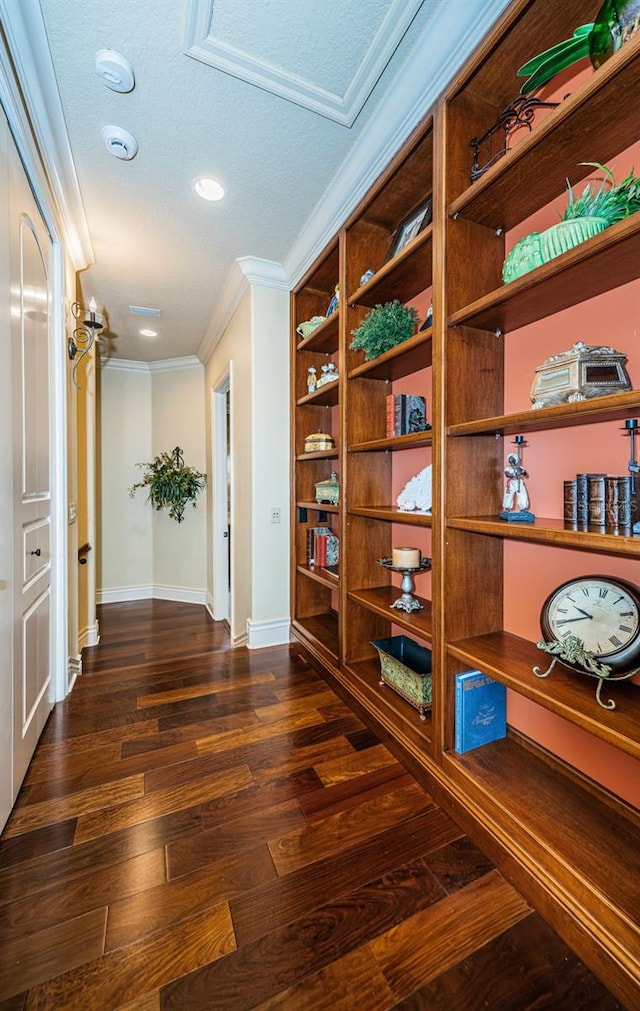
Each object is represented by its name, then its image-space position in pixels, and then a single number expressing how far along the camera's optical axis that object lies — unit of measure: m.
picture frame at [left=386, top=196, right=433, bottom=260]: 1.73
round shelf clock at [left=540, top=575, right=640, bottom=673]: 1.11
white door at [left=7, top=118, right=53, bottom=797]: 1.50
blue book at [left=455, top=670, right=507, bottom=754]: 1.45
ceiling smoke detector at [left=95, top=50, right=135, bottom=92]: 1.39
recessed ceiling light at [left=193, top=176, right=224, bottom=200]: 1.98
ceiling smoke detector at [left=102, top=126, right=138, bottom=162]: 1.69
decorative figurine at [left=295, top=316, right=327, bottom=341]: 2.62
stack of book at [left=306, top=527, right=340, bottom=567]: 2.69
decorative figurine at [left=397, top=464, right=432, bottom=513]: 1.82
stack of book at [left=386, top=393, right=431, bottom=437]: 1.89
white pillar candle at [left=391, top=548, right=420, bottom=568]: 1.83
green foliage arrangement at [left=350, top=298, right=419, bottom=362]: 1.87
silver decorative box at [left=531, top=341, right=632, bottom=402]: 1.10
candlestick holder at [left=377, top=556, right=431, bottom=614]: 1.81
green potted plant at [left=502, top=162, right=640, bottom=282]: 1.03
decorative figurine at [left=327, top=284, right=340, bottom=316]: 2.41
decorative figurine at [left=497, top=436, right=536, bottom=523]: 1.42
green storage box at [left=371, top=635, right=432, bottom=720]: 1.69
